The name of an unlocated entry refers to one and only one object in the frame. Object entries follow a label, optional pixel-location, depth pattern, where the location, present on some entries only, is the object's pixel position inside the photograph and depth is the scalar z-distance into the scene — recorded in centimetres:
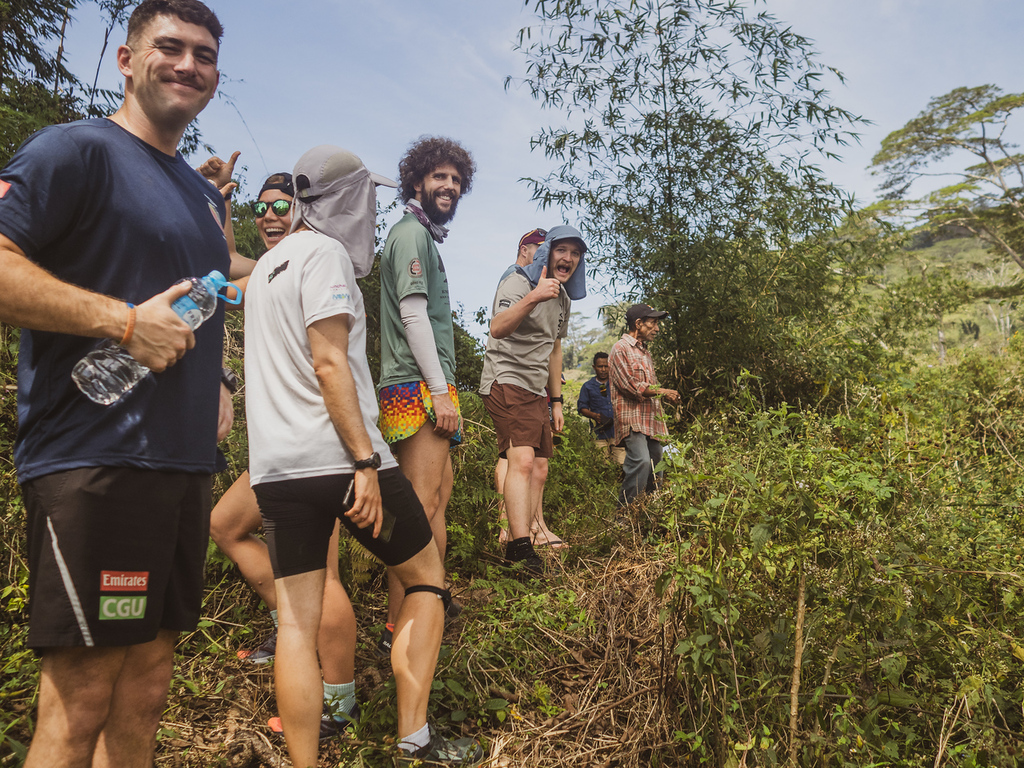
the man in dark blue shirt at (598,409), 719
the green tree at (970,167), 2295
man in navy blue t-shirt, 125
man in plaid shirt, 516
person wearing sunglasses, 219
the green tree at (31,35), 629
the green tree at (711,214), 664
